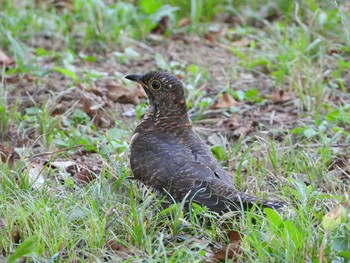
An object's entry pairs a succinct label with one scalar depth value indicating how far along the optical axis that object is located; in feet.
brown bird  31.58
